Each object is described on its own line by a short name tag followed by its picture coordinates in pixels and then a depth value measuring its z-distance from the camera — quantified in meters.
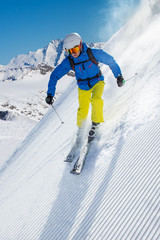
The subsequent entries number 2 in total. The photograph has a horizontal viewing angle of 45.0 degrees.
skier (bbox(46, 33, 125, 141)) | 4.39
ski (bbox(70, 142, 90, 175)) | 3.79
